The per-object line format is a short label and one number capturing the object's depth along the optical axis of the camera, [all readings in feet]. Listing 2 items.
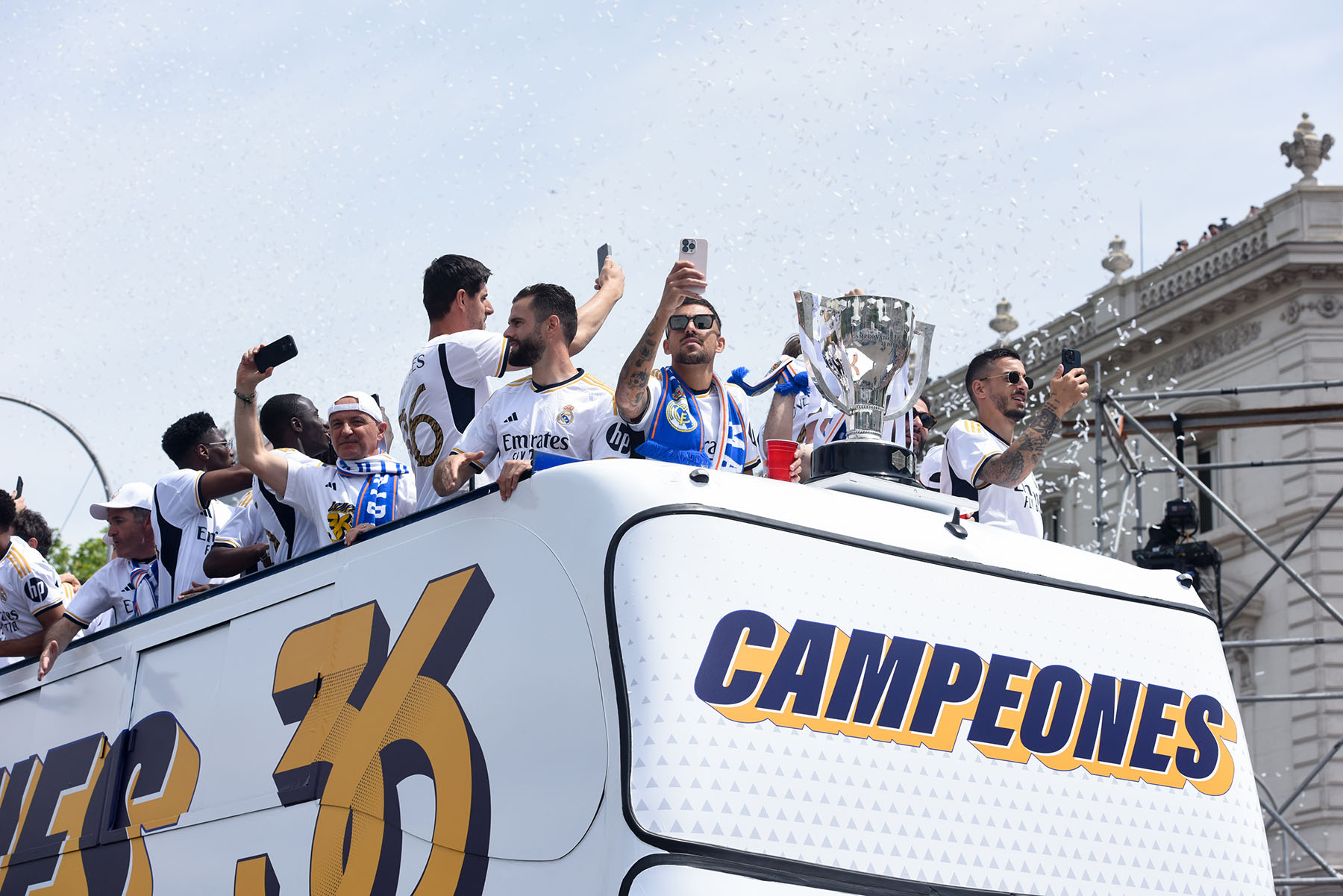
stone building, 83.41
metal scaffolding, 41.24
